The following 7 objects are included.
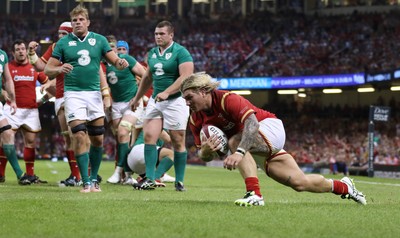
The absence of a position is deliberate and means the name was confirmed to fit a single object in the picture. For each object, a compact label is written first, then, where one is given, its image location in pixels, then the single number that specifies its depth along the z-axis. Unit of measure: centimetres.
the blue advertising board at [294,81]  3819
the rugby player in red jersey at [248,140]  768
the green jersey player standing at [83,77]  1062
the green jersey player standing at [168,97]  1152
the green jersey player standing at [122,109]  1389
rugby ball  779
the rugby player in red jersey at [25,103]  1387
